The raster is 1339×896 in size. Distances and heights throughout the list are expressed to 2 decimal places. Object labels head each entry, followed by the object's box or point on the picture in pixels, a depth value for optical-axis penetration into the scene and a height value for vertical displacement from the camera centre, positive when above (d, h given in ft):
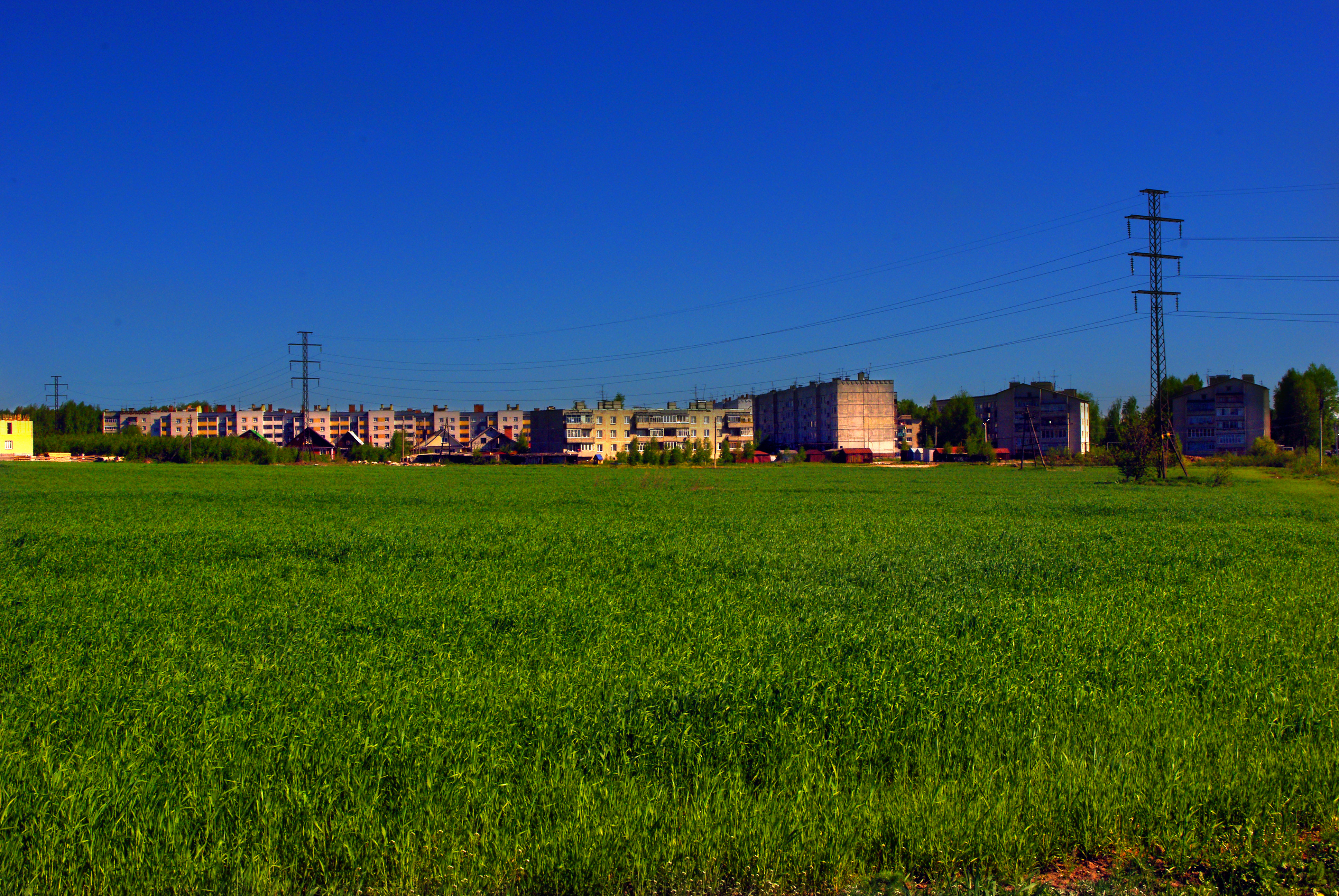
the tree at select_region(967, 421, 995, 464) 451.53 +1.71
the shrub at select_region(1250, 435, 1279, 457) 296.30 +0.88
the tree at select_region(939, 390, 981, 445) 564.71 +20.67
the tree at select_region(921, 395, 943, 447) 611.88 +18.10
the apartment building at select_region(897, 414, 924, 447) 646.33 +16.23
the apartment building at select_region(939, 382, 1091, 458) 488.02 +18.43
